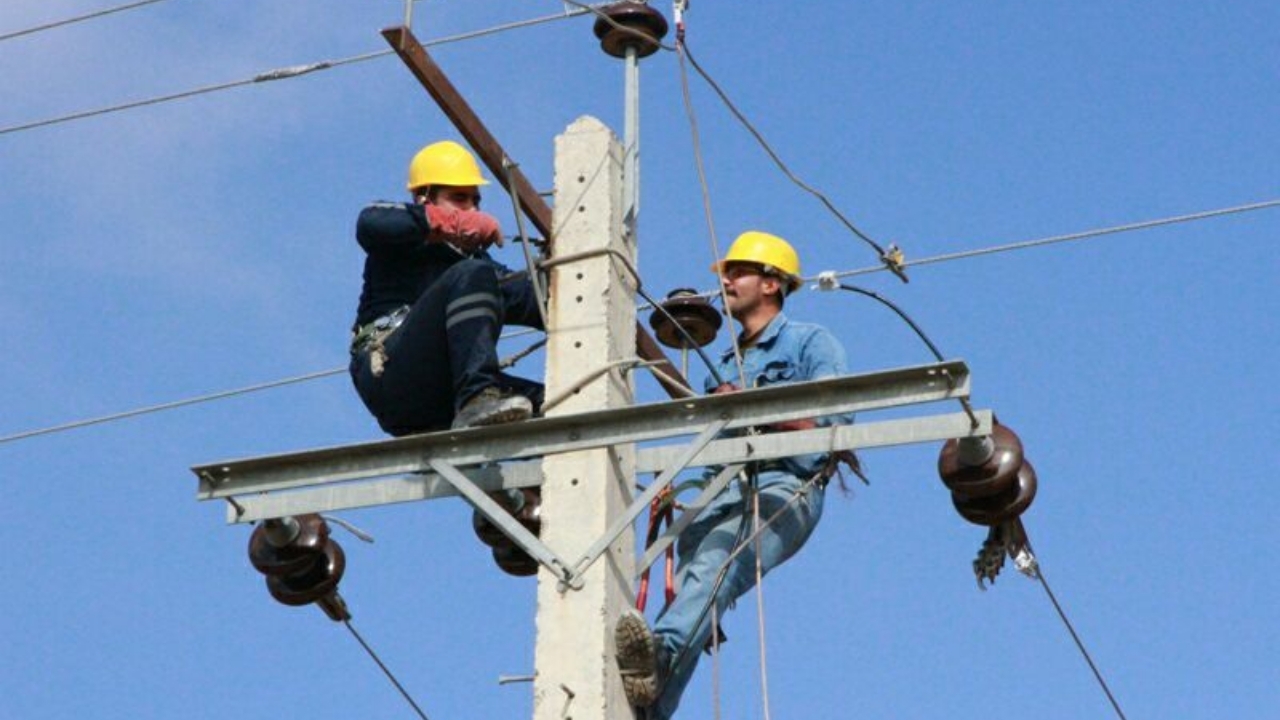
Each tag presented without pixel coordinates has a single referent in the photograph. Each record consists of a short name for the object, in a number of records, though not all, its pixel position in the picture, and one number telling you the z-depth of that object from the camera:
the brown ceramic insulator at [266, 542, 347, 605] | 16.72
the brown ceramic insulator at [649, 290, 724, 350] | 18.22
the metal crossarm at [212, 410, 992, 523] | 13.93
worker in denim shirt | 14.28
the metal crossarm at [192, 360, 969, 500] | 13.77
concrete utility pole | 13.61
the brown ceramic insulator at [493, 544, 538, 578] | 17.67
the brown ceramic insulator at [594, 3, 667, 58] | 16.27
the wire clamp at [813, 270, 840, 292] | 17.97
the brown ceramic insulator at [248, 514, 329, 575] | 16.47
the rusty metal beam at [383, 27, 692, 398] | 15.03
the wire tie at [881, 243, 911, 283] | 17.31
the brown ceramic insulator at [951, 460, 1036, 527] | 14.80
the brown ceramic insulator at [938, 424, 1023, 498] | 14.54
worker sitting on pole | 15.34
